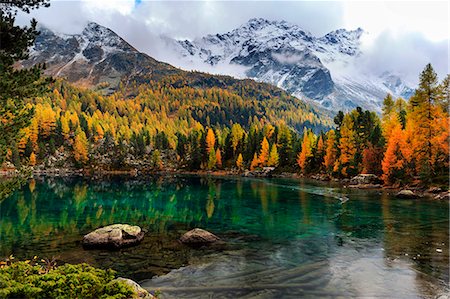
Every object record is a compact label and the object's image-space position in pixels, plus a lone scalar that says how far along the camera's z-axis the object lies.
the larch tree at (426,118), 64.44
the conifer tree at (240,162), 144.38
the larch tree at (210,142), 154.25
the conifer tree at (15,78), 16.64
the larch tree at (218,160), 150.88
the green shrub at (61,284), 12.46
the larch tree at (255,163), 138.00
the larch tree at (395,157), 71.25
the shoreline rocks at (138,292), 14.83
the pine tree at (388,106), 107.28
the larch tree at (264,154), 136.88
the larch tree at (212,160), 149.12
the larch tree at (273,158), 134.12
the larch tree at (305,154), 119.19
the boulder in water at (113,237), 29.30
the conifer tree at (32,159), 147.25
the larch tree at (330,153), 104.44
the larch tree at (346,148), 95.07
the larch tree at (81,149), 157.00
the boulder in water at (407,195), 58.81
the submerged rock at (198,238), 31.12
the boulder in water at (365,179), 81.19
